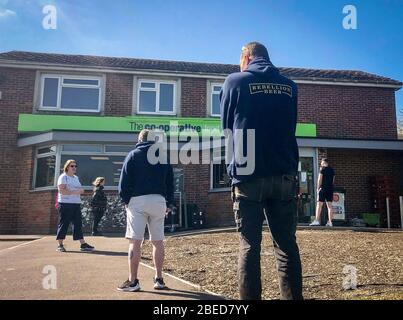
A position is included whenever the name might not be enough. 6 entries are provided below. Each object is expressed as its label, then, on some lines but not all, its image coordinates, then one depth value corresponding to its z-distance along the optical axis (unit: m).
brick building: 13.55
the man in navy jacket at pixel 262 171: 2.73
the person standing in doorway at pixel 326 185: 9.95
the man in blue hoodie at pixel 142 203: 4.08
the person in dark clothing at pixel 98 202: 10.43
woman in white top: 7.30
